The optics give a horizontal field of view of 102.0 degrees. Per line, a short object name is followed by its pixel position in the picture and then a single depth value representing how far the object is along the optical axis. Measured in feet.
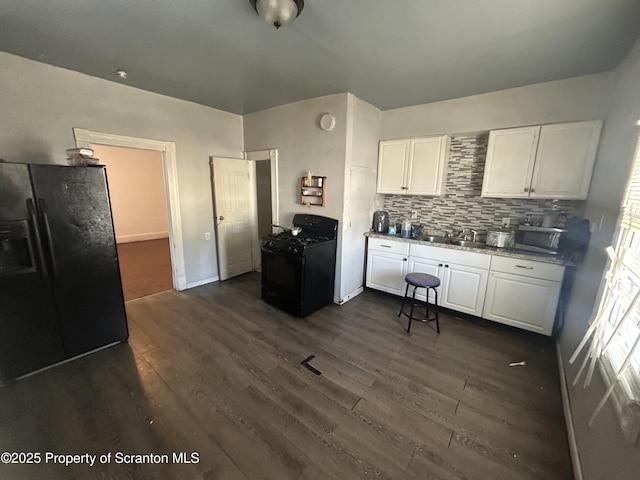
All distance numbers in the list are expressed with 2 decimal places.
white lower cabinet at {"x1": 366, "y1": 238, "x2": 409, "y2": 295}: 11.34
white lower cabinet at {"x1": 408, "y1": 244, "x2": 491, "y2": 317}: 9.62
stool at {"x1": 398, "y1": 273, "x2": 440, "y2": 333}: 9.13
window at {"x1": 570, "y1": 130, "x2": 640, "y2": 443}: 3.44
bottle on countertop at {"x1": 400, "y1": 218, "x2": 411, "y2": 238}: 11.65
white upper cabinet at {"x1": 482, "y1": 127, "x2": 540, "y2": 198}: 8.93
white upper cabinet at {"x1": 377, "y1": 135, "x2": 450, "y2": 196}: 10.76
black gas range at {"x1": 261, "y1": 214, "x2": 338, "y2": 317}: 9.93
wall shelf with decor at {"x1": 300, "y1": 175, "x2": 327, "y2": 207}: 11.17
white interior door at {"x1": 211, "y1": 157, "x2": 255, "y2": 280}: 13.24
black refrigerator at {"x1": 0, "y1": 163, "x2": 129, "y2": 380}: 6.41
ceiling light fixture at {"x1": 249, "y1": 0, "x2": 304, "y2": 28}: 4.87
